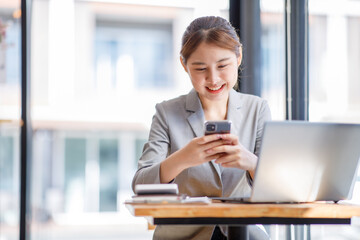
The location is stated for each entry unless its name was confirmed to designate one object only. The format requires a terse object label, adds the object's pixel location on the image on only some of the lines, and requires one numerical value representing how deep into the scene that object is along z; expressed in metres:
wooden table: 1.79
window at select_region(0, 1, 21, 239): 3.72
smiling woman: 2.25
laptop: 1.89
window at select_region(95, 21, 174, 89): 11.38
